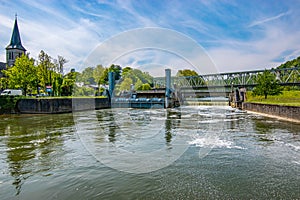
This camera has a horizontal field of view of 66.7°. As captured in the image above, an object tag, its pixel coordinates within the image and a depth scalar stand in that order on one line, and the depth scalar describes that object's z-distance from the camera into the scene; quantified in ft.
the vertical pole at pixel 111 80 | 138.21
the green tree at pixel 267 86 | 111.75
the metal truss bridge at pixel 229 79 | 186.03
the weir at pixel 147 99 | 120.57
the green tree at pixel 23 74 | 103.97
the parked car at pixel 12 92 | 100.36
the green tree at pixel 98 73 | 191.72
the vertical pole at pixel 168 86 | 120.79
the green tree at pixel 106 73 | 193.64
